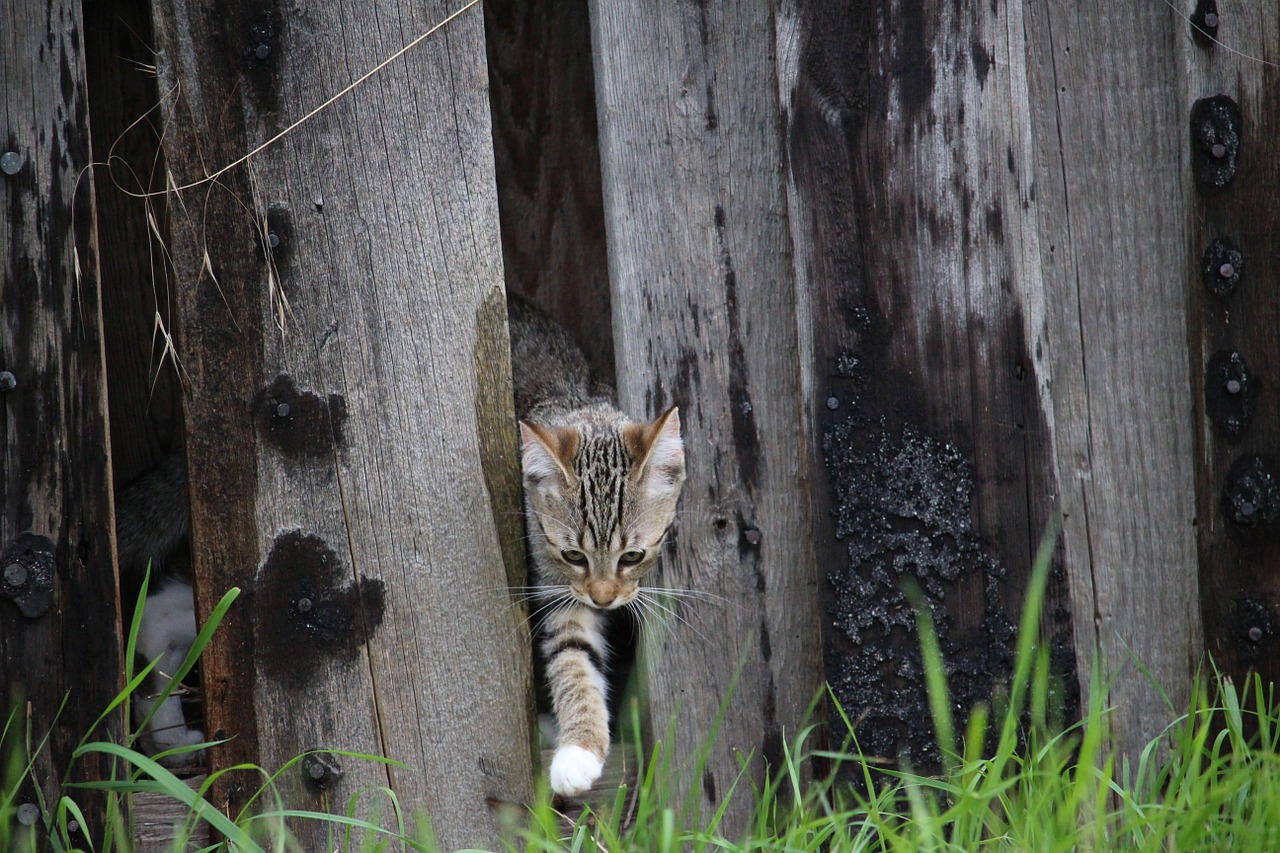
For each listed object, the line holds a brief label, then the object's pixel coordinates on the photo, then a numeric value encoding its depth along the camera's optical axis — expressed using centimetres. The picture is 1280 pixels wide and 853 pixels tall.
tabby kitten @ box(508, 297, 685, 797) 527
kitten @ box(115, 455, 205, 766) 603
